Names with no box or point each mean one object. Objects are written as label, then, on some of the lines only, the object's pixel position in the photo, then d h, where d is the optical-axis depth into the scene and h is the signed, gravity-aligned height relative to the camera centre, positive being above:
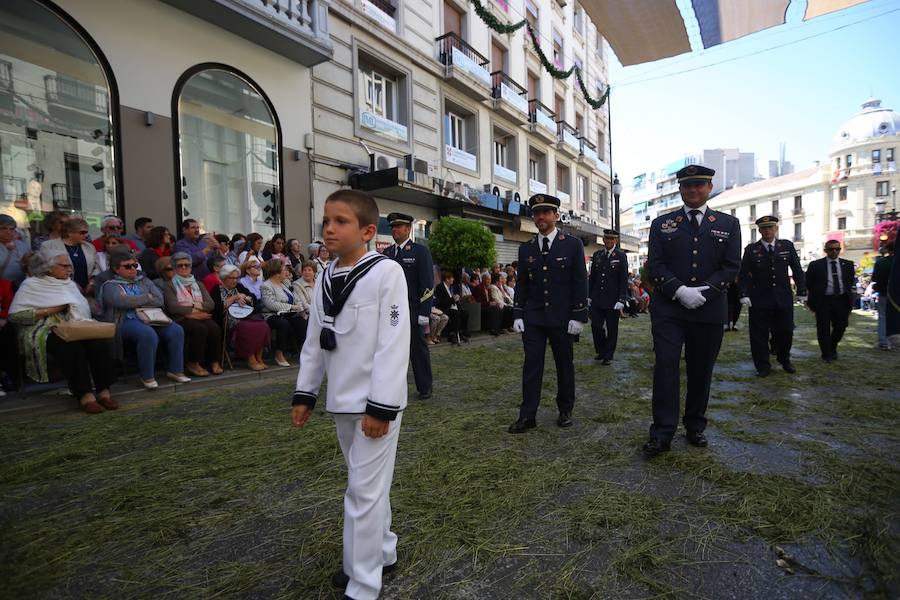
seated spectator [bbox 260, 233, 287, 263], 9.29 +0.73
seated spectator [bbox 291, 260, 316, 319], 8.54 +0.03
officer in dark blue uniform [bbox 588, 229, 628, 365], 8.50 -0.25
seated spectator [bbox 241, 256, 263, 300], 7.92 +0.19
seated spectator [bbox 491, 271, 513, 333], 13.02 -0.50
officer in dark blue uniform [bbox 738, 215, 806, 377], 7.23 -0.19
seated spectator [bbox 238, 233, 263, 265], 8.72 +0.73
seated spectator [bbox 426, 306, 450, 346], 10.50 -0.86
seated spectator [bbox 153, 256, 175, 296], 6.80 +0.24
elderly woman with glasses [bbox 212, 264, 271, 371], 7.38 -0.59
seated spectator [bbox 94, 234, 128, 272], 6.79 +0.59
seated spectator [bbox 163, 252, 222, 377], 6.73 -0.40
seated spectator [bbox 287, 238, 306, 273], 9.83 +0.65
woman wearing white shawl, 5.29 -0.52
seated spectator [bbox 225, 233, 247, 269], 8.68 +0.76
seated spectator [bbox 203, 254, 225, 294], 7.55 +0.26
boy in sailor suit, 2.10 -0.38
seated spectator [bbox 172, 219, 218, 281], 7.84 +0.69
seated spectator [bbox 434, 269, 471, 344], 10.89 -0.47
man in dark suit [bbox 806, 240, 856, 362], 8.28 -0.28
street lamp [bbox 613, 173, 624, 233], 22.05 +4.26
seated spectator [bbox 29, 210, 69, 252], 6.50 +0.88
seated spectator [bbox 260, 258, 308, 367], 7.89 -0.40
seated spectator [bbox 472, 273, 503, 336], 12.73 -0.69
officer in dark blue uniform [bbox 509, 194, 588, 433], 4.64 -0.23
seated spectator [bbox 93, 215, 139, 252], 7.02 +0.85
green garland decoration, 16.05 +9.10
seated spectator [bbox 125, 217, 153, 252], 7.80 +0.92
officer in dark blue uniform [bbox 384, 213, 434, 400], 5.82 -0.06
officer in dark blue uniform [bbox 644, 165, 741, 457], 4.03 -0.13
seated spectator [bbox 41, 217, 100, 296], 6.45 +0.49
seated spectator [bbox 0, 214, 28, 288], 5.96 +0.46
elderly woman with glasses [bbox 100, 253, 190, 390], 6.10 -0.25
